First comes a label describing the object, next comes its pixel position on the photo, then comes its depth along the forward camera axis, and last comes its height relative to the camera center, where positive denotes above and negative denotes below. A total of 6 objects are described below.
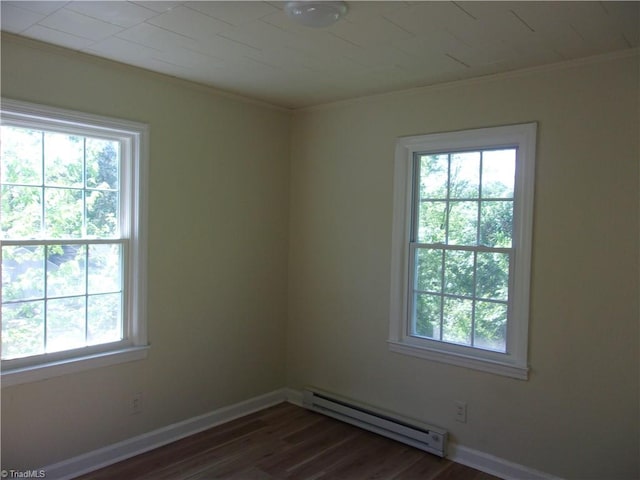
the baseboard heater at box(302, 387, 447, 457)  3.23 -1.43
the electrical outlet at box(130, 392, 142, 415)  3.19 -1.24
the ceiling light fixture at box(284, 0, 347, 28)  2.04 +0.92
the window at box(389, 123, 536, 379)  2.99 -0.13
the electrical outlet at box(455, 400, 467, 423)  3.20 -1.23
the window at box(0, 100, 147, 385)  2.69 -0.15
